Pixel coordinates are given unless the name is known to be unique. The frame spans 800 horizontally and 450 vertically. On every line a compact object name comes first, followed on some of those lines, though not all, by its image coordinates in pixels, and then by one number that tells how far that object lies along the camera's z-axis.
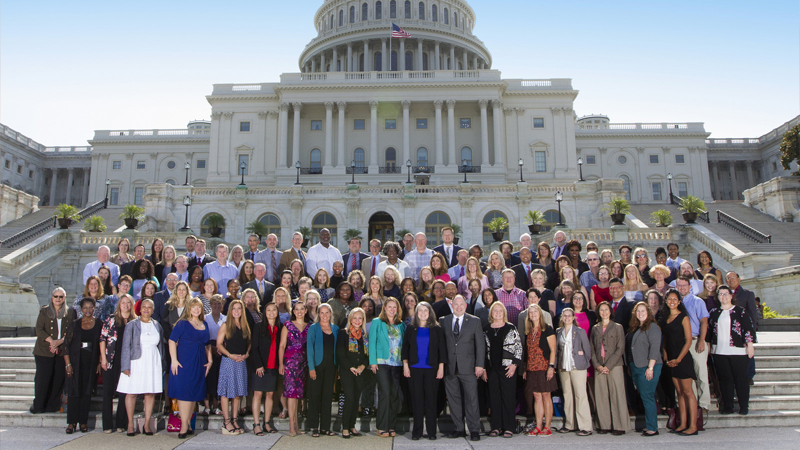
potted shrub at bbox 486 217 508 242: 33.88
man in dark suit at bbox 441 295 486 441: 9.77
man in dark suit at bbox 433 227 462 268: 13.98
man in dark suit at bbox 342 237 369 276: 14.13
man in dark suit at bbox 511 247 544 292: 12.13
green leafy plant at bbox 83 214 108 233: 31.03
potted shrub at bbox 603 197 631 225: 30.91
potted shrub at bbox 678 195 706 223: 31.19
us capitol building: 40.03
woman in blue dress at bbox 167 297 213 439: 9.73
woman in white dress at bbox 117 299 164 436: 9.78
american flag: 69.35
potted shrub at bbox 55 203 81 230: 30.61
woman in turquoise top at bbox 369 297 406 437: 9.74
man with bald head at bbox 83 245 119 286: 12.52
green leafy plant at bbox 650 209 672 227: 32.12
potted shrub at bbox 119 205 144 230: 32.28
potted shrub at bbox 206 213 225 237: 38.31
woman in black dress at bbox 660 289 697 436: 9.70
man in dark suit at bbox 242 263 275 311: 11.82
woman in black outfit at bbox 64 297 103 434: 9.91
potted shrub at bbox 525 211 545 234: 32.53
